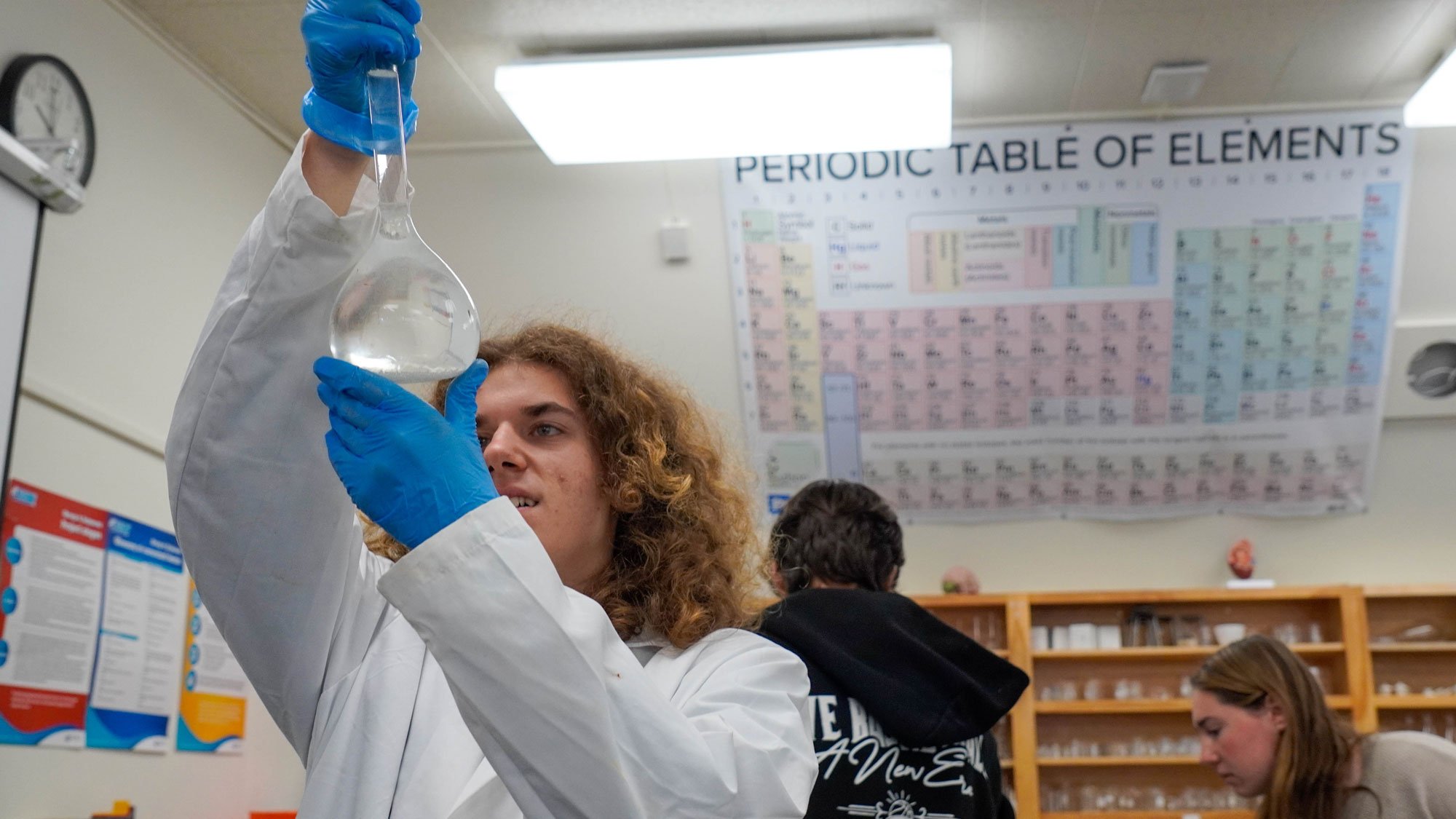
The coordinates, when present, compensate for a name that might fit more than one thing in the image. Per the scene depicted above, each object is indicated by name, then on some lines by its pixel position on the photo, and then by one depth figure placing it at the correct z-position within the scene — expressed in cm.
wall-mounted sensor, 409
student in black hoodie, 195
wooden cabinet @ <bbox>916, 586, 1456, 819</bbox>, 406
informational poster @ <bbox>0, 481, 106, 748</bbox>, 258
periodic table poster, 392
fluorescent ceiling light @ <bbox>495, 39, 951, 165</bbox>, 328
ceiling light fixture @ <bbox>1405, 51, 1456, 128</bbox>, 330
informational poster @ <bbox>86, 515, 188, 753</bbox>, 293
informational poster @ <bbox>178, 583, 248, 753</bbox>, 331
